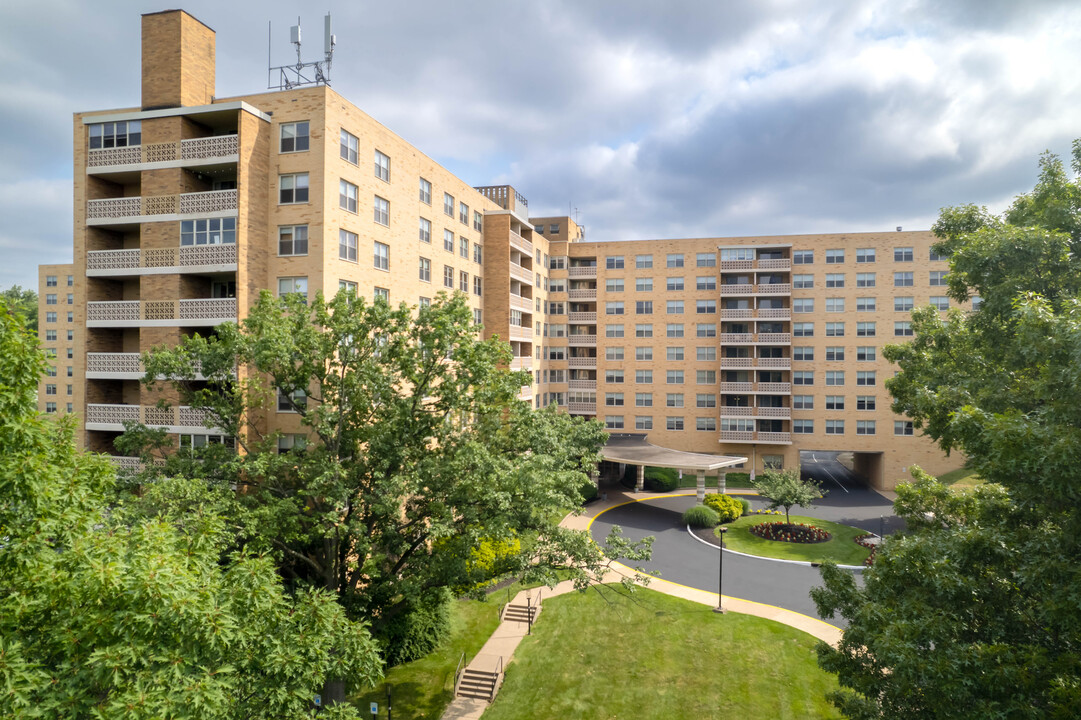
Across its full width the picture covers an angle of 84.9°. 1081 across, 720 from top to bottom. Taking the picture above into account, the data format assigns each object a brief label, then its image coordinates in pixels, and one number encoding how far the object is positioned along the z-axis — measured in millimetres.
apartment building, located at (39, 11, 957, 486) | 27969
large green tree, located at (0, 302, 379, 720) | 8586
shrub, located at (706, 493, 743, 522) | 44219
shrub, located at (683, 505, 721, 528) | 42781
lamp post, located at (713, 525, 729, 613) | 29469
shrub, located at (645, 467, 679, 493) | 54594
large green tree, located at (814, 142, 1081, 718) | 10445
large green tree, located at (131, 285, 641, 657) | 19391
